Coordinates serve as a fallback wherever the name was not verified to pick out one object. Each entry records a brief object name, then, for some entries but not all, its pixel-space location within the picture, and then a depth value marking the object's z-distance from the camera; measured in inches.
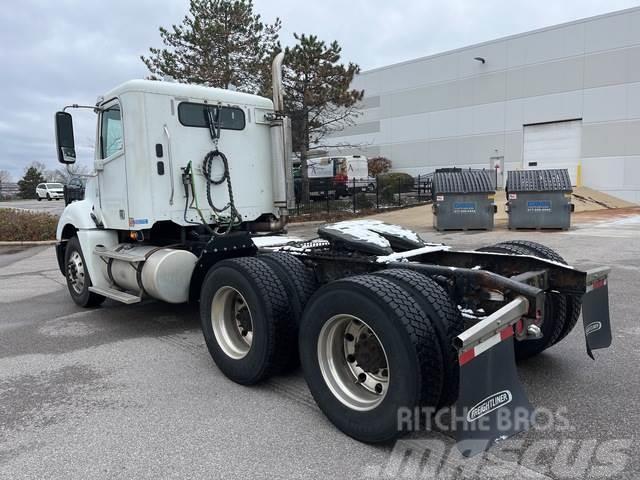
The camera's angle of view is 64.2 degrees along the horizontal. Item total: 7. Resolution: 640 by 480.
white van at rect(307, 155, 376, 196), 1158.3
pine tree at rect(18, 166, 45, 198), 2153.1
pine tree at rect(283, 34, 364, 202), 770.2
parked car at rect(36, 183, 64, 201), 1839.3
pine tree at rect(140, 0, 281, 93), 779.4
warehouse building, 1122.7
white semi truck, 110.8
